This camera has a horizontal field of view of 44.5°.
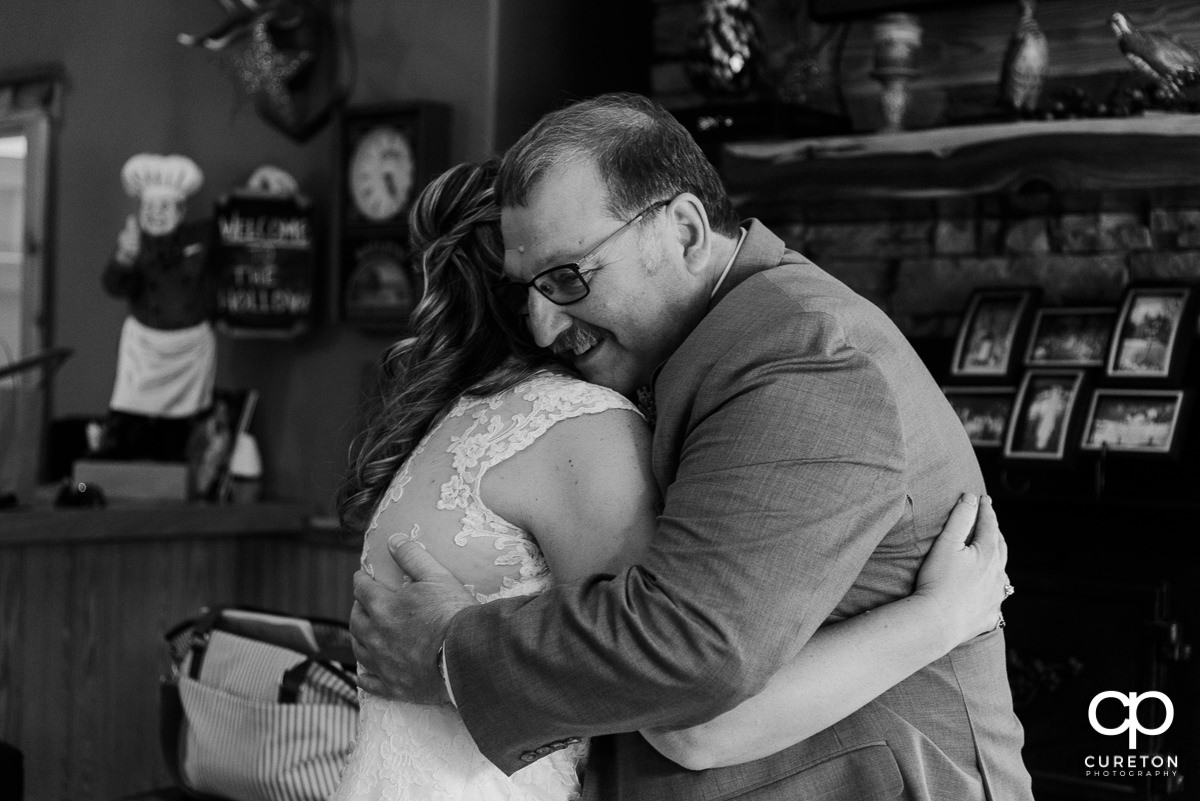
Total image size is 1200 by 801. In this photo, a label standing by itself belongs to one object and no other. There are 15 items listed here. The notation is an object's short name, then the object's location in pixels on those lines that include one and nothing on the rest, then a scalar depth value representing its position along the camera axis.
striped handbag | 2.51
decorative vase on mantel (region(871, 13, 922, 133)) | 3.15
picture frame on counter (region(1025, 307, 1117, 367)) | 2.88
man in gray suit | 1.22
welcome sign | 4.60
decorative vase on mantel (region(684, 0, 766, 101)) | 3.40
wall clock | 4.15
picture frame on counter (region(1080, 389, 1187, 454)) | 2.70
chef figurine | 4.74
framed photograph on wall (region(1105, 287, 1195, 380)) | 2.75
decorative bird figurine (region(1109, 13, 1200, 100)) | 2.70
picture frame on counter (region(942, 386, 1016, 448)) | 2.89
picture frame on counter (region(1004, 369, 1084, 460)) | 2.79
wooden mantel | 2.67
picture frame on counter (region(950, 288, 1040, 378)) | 2.97
